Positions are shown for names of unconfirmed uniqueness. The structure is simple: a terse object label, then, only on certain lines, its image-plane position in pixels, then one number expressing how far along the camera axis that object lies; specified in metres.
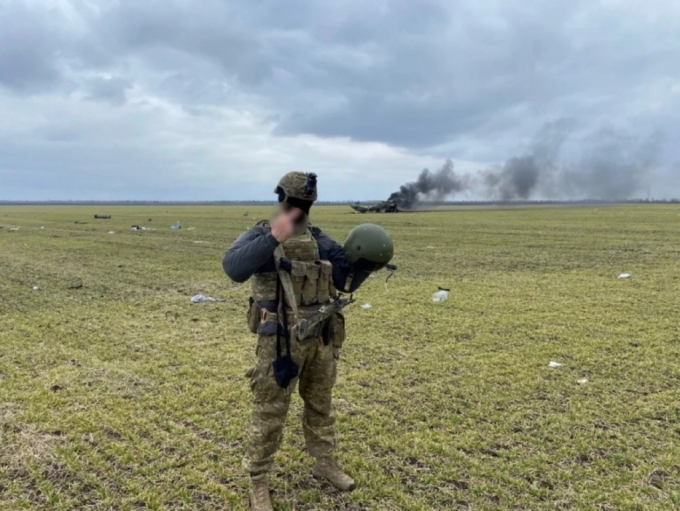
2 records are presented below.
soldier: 3.05
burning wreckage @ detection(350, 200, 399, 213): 50.99
